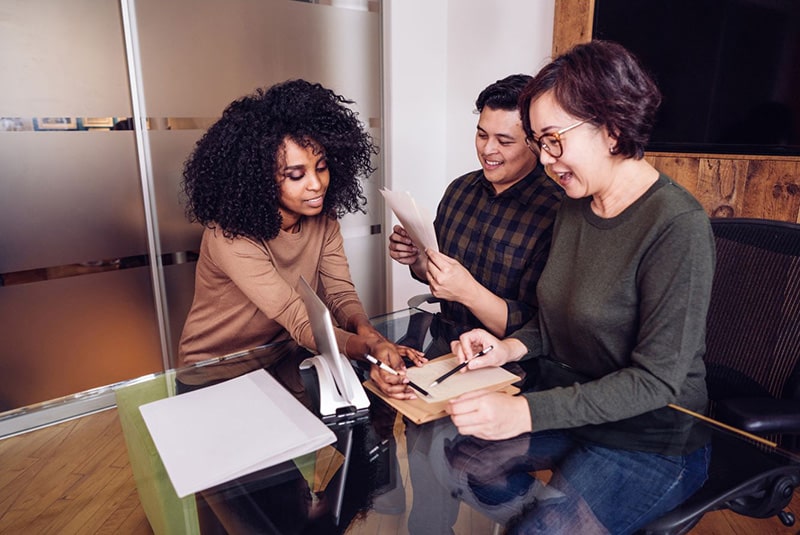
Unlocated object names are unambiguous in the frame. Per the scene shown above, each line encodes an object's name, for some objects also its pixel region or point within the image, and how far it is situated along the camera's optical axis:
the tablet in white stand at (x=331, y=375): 1.05
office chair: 0.92
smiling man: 1.54
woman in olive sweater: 0.94
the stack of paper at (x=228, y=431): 0.94
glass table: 0.88
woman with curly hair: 1.51
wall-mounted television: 1.69
